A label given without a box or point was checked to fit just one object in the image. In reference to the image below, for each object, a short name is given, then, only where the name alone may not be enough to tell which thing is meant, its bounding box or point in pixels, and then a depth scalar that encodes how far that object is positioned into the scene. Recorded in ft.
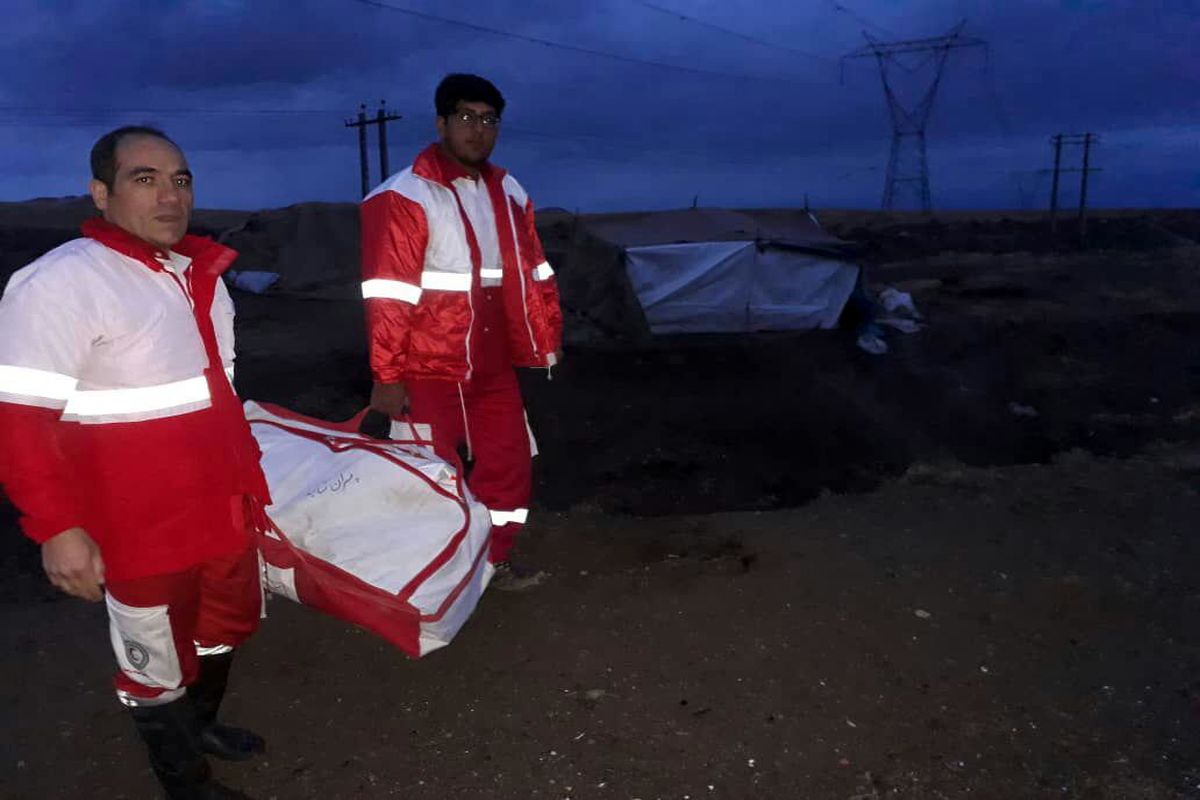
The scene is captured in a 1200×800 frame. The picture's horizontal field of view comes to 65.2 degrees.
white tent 42.22
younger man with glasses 12.21
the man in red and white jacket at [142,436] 7.04
